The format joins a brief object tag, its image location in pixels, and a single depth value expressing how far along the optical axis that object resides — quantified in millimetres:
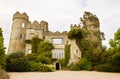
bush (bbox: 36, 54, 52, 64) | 16145
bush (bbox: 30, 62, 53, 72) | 13288
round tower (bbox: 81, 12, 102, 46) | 18892
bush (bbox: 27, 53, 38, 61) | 16703
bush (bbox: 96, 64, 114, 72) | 13543
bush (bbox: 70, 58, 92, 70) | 15445
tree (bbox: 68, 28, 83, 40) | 16653
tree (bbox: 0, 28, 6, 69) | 10771
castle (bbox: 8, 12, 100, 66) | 18811
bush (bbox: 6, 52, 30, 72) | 12642
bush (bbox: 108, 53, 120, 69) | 13252
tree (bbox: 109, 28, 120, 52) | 13125
